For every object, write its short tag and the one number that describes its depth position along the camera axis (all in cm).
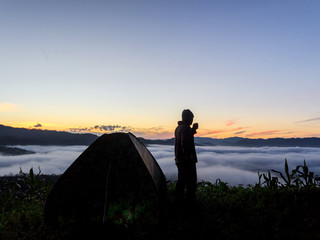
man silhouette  575
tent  509
